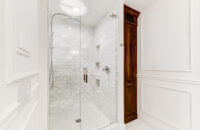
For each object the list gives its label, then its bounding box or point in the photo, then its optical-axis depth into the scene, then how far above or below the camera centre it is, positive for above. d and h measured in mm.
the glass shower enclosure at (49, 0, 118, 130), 1679 +22
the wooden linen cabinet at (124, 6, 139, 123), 1875 +15
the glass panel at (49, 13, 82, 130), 1753 -108
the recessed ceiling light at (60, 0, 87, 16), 1758 +1075
